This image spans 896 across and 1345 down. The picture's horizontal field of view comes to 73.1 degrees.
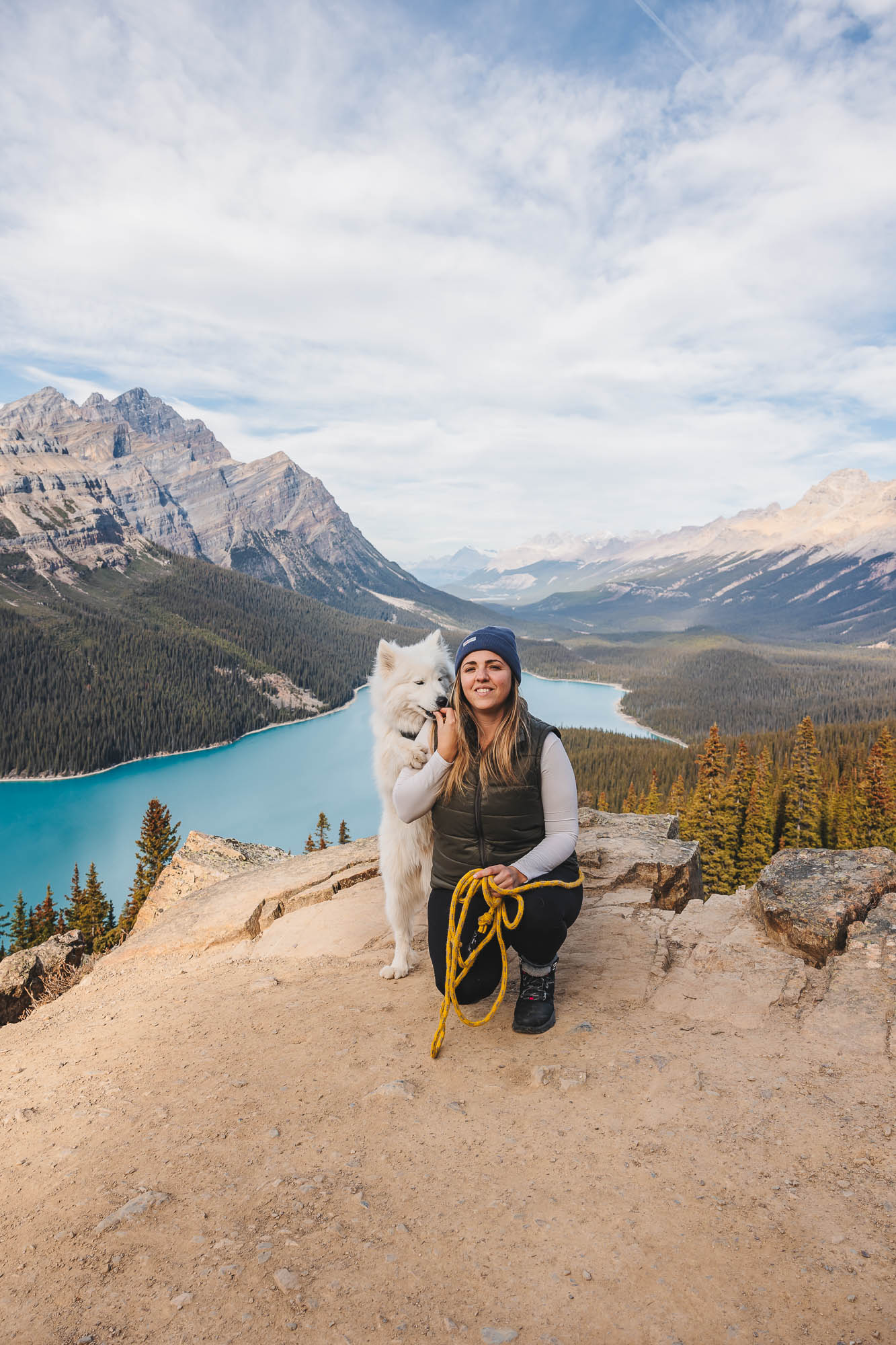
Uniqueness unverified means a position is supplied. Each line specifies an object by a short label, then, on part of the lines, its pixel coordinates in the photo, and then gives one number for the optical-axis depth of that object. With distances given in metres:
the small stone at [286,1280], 2.36
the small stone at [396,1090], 3.67
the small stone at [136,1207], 2.76
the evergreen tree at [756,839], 29.69
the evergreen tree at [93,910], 30.55
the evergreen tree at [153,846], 31.44
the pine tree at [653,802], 37.38
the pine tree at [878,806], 29.89
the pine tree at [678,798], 39.39
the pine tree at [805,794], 32.66
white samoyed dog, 4.95
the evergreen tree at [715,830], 29.89
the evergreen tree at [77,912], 33.00
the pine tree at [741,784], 30.84
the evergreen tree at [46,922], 32.03
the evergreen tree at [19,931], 32.28
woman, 4.08
